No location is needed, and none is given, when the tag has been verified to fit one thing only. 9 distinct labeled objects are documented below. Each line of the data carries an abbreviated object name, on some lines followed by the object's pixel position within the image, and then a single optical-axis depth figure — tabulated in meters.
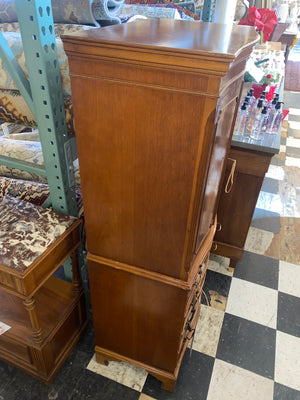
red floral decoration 2.23
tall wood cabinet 0.66
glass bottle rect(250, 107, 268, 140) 1.52
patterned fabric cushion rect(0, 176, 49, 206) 1.32
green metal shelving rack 0.84
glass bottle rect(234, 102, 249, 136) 1.52
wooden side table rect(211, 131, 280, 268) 1.44
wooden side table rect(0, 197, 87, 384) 0.99
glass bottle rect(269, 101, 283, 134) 1.54
